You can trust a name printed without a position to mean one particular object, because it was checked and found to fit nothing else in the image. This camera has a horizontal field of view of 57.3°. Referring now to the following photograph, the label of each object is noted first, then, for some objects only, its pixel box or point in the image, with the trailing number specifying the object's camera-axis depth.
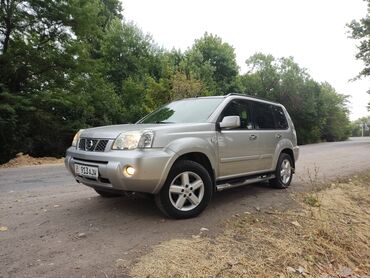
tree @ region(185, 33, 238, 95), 31.55
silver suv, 4.07
